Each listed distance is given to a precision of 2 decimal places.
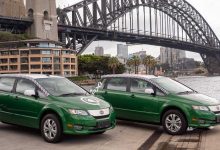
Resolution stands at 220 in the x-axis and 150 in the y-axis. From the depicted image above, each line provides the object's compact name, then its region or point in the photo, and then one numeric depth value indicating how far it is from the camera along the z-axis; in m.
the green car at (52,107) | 5.35
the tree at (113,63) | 73.26
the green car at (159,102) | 5.99
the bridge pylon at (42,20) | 62.00
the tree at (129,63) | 77.58
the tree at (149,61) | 78.13
